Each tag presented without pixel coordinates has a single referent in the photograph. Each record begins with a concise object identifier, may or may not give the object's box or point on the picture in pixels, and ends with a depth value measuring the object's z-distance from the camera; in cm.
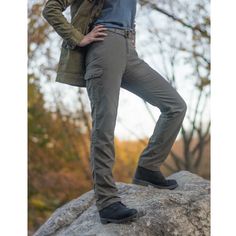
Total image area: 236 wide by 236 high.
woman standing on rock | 214
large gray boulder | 224
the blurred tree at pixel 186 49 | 449
